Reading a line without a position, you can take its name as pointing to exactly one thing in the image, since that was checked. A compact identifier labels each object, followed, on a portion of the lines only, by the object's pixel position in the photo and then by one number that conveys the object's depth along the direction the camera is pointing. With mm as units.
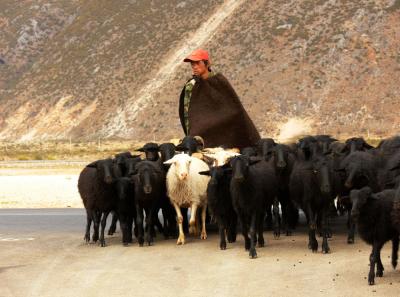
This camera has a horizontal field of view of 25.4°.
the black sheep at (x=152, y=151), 18953
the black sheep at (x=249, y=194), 15297
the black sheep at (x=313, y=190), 15008
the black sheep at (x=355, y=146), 17978
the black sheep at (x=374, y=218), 12156
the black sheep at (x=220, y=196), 16188
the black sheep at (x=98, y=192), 17219
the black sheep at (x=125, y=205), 17000
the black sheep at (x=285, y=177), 17258
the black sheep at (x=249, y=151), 18473
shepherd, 19625
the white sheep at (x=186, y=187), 17141
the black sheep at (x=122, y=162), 18225
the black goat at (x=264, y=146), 18609
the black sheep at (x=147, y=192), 16750
